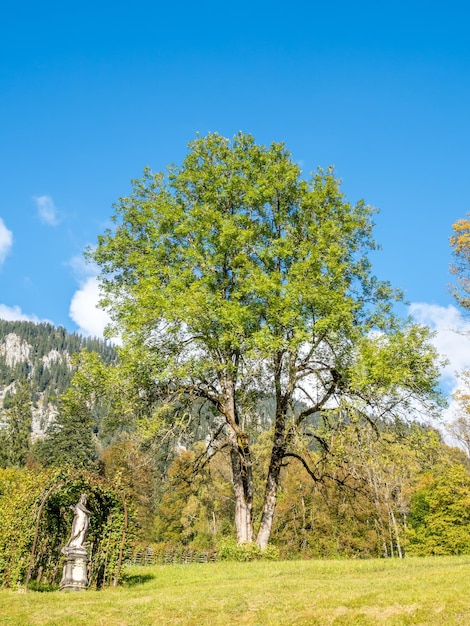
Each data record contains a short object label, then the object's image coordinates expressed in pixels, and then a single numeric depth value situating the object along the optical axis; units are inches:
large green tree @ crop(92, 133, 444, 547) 655.1
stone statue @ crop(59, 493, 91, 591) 497.4
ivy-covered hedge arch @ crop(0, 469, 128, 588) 511.8
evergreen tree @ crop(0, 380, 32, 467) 2778.1
